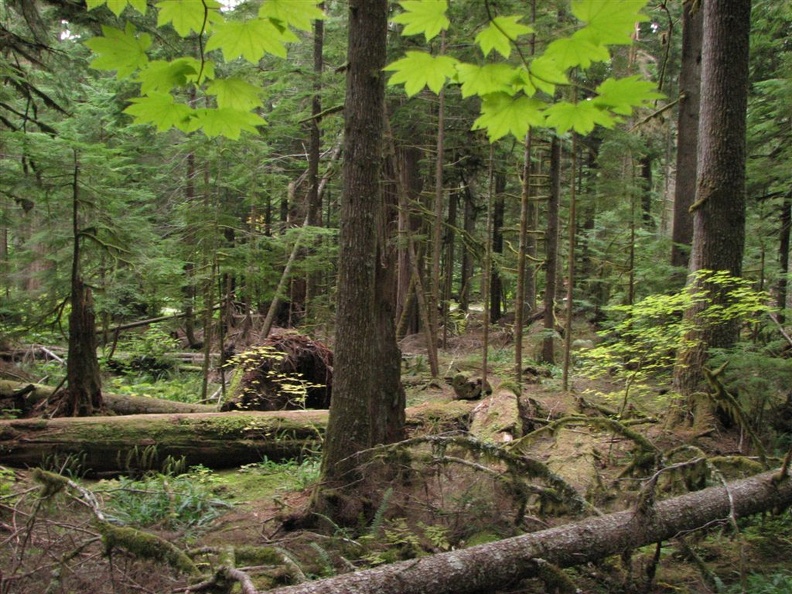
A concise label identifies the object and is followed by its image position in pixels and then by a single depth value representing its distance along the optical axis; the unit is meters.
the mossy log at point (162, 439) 6.79
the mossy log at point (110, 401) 8.52
